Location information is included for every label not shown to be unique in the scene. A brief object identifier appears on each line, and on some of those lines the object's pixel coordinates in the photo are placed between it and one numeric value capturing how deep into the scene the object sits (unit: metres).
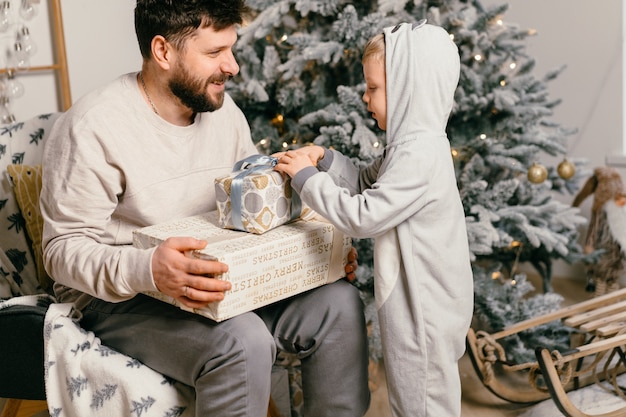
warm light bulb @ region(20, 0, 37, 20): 2.13
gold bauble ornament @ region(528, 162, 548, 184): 2.12
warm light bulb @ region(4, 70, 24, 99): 2.13
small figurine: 2.64
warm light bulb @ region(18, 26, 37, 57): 2.12
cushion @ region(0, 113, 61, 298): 1.59
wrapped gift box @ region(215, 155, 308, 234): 1.29
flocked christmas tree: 2.04
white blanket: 1.27
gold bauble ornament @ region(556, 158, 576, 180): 2.30
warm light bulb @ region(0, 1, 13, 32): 2.07
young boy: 1.30
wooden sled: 1.68
